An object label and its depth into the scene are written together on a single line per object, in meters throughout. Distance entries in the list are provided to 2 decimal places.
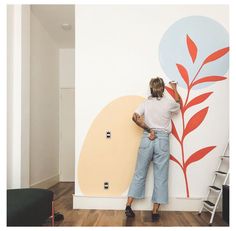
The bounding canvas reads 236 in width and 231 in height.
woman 3.63
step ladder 3.50
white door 6.47
